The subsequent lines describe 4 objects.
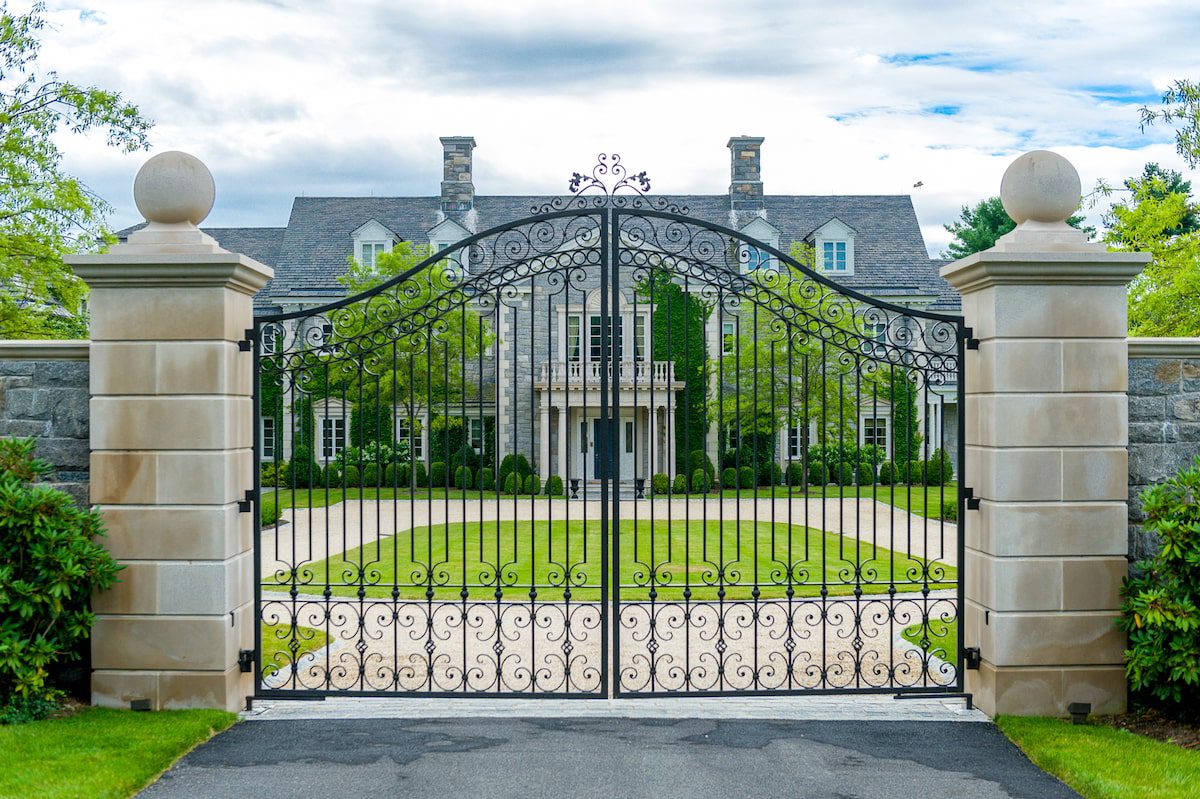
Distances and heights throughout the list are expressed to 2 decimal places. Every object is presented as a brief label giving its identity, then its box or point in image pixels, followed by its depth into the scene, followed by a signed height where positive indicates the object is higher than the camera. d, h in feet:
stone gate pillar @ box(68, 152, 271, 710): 19.79 -0.96
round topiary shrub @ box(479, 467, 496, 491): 68.69 -4.79
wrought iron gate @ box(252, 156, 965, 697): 21.01 -5.35
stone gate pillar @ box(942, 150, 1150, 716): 19.92 -1.16
